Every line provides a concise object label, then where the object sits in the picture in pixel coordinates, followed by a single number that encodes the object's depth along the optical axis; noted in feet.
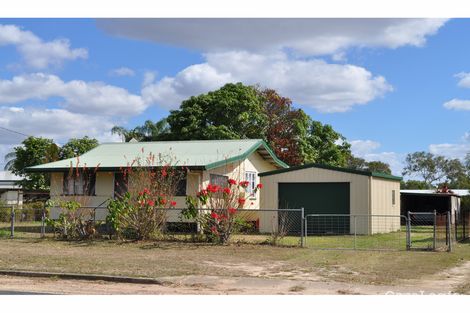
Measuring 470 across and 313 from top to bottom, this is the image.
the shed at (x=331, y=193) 86.22
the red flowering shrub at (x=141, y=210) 68.85
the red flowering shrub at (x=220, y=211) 65.87
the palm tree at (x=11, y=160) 195.72
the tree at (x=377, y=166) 274.16
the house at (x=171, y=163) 87.51
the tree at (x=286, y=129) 147.74
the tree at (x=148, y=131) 158.59
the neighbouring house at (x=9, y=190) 180.72
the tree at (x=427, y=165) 305.53
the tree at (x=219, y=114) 138.00
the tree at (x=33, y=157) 156.46
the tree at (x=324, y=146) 151.12
